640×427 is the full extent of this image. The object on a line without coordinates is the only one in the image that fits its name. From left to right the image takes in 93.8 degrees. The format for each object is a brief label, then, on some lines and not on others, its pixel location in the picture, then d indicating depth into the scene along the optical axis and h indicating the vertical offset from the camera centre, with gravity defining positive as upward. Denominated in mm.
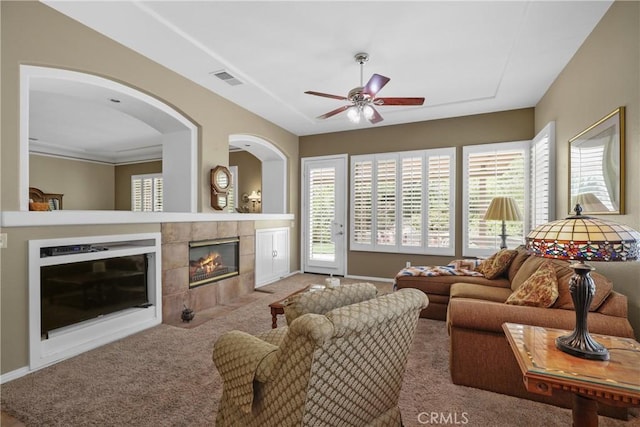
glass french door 5891 -75
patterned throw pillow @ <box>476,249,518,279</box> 3521 -611
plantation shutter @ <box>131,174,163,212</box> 8141 +489
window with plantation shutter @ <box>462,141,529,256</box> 4602 +404
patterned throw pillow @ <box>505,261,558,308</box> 2102 -570
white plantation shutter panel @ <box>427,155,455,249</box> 5027 +169
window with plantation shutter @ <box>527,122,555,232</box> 3727 +477
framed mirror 2252 +405
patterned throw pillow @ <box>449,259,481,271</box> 4004 -715
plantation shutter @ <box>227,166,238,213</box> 7160 +588
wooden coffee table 2671 -887
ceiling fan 2885 +1131
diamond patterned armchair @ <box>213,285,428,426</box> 1126 -673
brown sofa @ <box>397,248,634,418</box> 1870 -775
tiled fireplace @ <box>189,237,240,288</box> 3879 -698
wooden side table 1220 -695
